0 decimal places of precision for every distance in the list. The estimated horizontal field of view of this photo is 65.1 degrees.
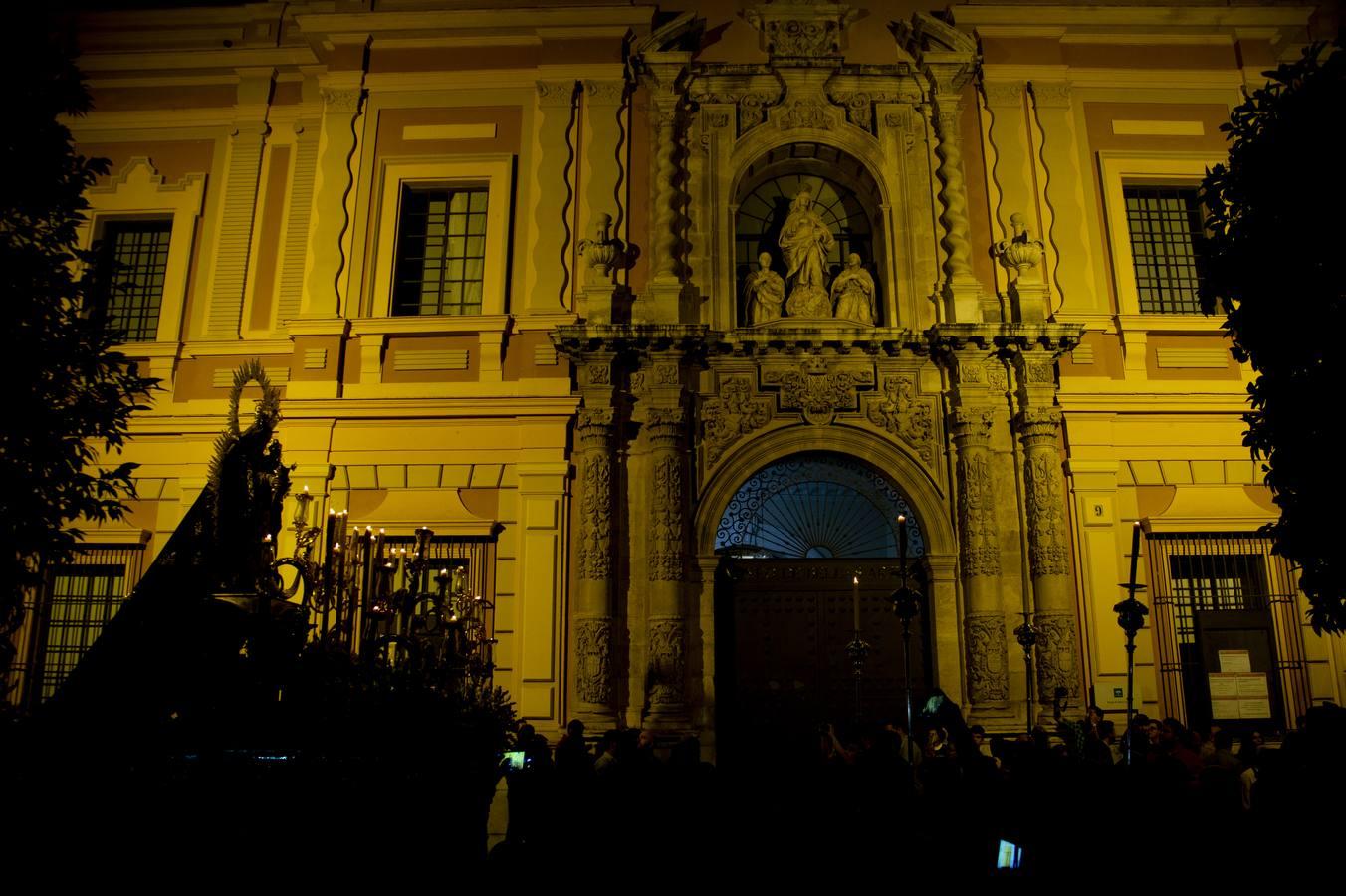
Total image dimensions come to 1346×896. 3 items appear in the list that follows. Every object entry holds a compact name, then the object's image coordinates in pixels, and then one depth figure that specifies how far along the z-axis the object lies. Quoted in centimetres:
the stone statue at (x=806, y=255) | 1420
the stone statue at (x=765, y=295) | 1424
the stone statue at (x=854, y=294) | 1418
